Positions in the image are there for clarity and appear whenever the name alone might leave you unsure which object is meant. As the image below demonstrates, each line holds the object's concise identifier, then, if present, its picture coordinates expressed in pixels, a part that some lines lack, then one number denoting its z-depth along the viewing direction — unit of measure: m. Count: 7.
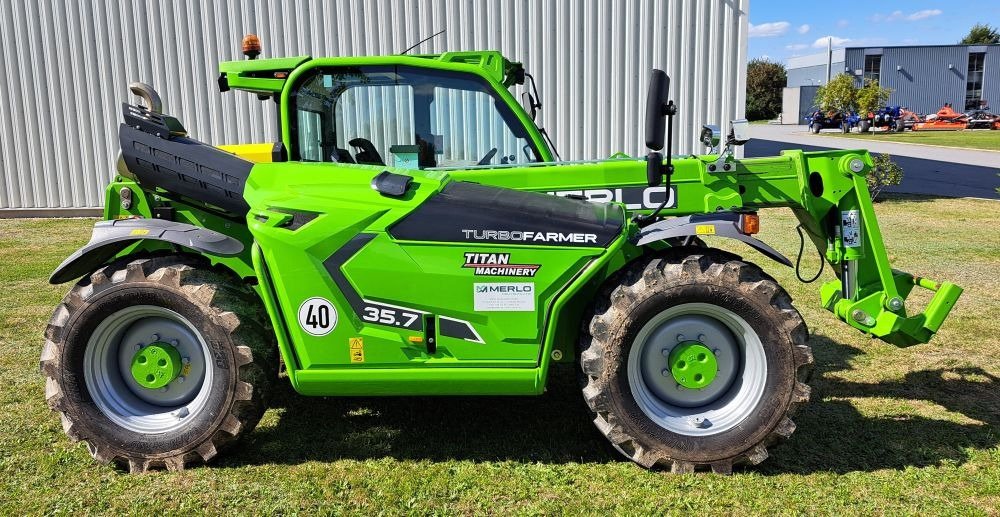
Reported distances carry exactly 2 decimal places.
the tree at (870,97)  41.47
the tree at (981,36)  93.06
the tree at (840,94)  43.06
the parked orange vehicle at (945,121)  46.76
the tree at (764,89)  74.50
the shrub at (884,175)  14.31
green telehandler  3.65
